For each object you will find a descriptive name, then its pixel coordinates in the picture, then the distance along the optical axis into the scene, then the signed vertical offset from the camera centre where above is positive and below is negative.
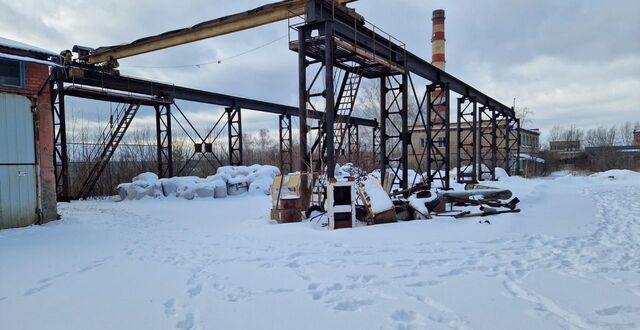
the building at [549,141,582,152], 61.79 +1.56
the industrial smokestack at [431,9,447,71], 30.50 +9.37
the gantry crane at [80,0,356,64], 12.17 +4.77
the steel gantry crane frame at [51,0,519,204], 10.16 +3.11
